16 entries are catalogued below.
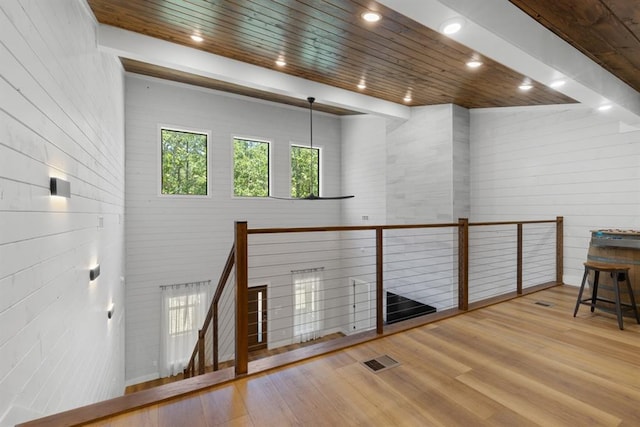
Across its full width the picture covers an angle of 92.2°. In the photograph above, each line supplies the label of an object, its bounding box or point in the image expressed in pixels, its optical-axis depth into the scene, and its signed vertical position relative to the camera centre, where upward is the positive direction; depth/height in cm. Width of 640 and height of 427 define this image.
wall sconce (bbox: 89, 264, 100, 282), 280 -58
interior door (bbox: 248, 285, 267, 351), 717 -254
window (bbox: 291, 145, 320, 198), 786 +102
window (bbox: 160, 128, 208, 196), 645 +104
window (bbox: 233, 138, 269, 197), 711 +100
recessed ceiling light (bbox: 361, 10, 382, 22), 271 +173
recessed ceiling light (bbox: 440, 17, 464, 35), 196 +119
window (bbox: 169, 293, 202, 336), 646 -217
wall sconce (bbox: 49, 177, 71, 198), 186 +16
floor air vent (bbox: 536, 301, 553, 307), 366 -115
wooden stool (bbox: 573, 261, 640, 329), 304 -78
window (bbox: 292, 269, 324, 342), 772 -241
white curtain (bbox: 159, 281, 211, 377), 635 -234
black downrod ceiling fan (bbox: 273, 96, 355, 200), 816 +98
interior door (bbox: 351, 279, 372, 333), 762 -240
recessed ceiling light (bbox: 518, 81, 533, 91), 396 +162
